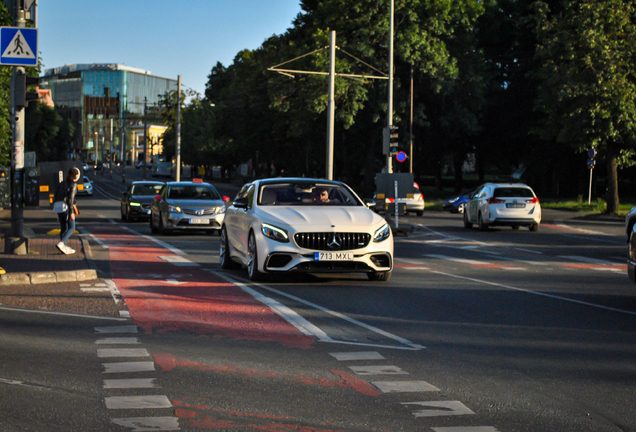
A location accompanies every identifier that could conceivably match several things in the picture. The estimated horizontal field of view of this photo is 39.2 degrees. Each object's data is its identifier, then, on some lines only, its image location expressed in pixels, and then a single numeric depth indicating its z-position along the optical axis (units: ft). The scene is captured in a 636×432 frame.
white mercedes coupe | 39.11
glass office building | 617.95
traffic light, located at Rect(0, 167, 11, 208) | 95.71
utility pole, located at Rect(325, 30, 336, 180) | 107.86
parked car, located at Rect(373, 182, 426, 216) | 124.26
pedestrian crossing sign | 48.83
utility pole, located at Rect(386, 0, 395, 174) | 100.17
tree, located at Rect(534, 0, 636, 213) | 118.21
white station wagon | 89.86
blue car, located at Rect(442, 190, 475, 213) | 143.64
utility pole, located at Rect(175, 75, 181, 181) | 205.67
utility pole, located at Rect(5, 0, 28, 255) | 51.62
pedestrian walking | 53.78
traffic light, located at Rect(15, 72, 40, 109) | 52.75
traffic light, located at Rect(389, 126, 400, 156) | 94.79
